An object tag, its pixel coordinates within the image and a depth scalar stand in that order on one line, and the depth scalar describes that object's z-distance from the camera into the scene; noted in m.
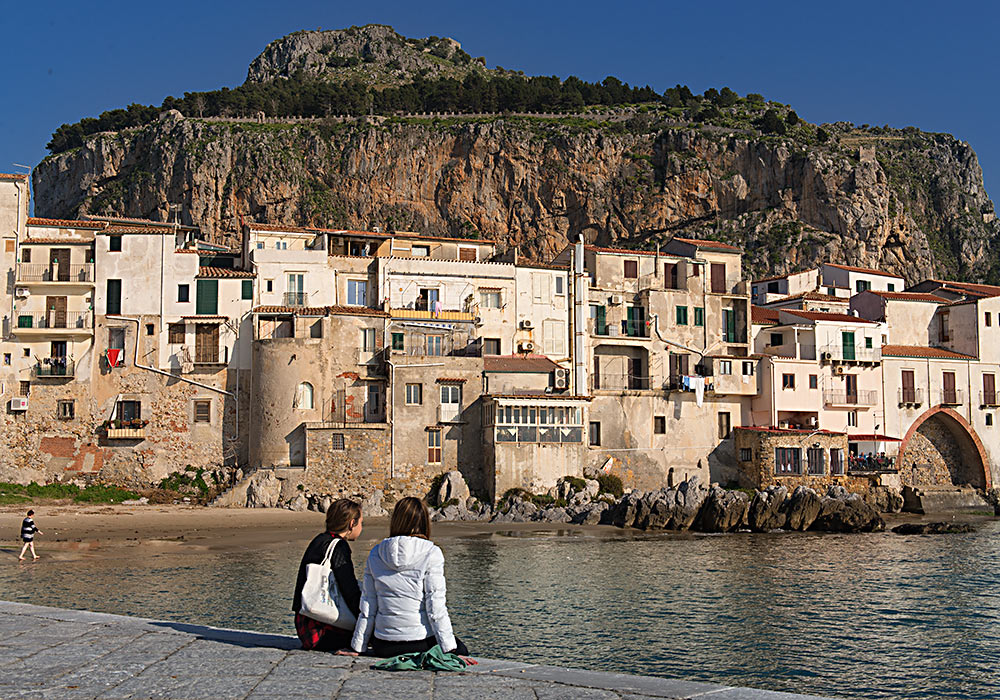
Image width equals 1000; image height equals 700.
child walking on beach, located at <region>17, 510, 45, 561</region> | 31.19
